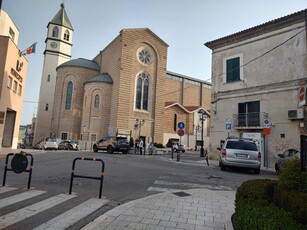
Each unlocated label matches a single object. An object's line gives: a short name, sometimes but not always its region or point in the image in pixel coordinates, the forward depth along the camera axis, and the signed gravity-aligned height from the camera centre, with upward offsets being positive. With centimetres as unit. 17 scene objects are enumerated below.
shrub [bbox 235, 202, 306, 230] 270 -76
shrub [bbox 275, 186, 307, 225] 301 -64
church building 4062 +820
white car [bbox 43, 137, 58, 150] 3303 -36
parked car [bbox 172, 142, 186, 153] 4156 -6
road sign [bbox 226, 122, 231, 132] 1911 +176
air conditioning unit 1750 +279
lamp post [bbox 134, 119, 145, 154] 4130 +370
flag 2860 +1020
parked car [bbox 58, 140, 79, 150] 3650 -47
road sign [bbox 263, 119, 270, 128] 1741 +201
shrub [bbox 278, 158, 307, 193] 380 -36
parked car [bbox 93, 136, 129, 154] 2700 +1
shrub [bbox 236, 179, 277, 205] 432 -69
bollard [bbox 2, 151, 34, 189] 708 -66
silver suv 1317 -18
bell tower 5034 +1710
